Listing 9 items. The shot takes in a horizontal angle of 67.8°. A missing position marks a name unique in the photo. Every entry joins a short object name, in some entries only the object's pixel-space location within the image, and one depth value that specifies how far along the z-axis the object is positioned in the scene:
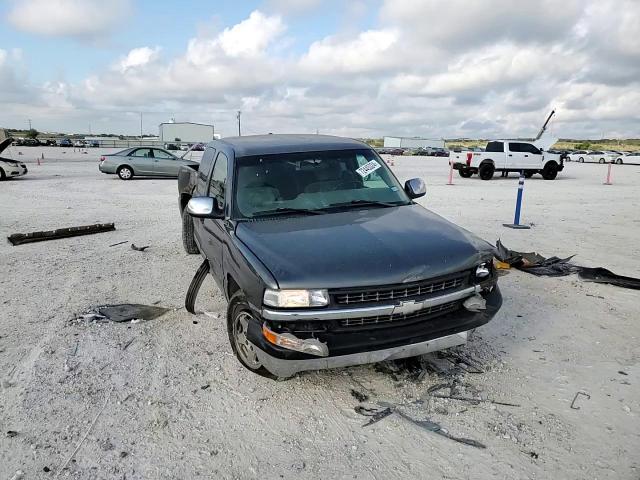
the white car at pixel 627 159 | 44.91
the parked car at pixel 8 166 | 18.62
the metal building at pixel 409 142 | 114.62
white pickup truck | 22.95
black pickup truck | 2.94
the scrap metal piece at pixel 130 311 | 4.75
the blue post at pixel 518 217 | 9.46
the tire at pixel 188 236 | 6.82
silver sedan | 20.45
